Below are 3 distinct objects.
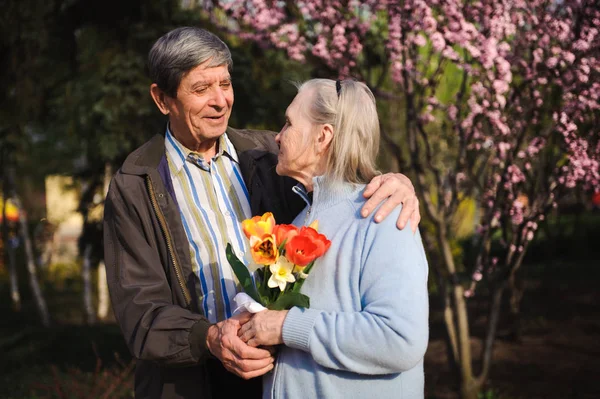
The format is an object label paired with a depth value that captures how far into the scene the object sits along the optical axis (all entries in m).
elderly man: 2.62
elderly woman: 2.22
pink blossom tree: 4.94
